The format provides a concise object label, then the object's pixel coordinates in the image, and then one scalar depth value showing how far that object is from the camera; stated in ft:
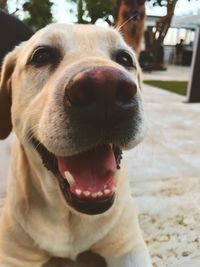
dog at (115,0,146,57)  6.66
